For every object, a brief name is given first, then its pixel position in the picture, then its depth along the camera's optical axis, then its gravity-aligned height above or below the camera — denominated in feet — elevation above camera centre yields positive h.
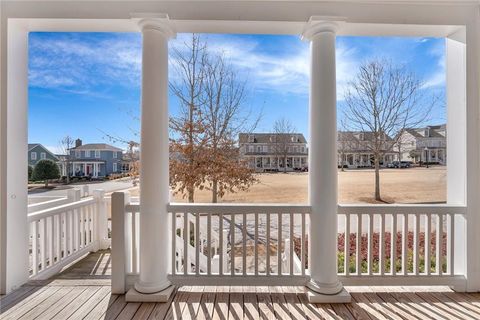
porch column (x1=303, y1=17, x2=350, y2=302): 6.83 +0.16
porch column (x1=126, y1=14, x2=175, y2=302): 6.84 +0.23
